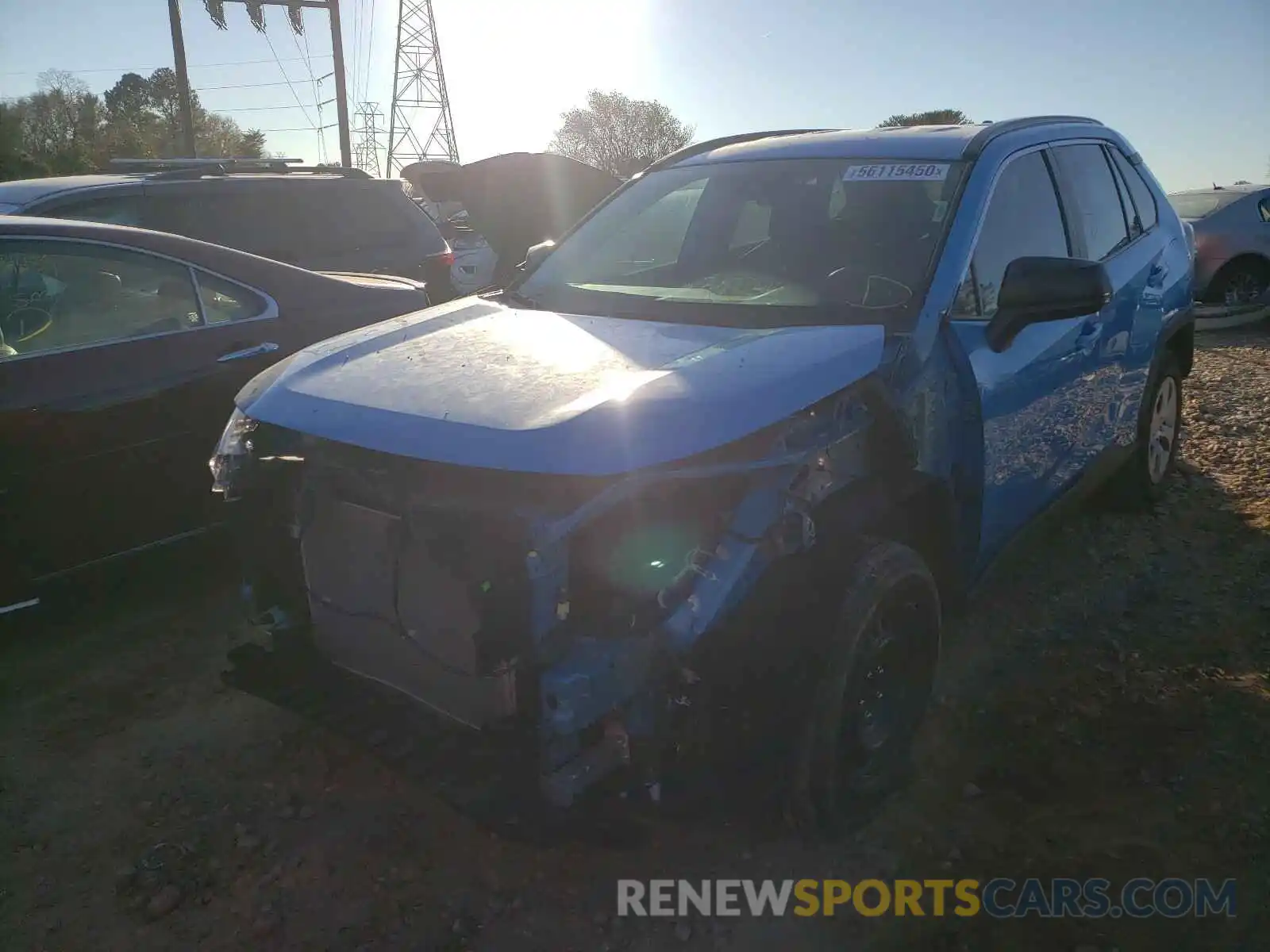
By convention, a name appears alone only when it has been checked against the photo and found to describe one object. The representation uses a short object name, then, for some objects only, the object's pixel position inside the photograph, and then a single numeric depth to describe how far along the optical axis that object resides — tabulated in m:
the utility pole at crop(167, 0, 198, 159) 21.36
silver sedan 10.99
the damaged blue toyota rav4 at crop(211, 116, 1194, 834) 2.08
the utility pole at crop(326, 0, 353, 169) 24.11
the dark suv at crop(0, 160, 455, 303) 5.69
